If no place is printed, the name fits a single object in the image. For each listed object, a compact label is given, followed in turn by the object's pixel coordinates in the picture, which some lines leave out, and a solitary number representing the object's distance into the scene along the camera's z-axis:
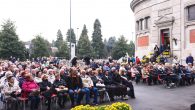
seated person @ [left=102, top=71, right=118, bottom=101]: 8.65
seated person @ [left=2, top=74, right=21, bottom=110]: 6.91
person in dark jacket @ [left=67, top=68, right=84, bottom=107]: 7.82
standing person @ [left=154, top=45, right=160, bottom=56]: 18.75
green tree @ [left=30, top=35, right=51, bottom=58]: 38.55
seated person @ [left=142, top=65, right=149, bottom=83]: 12.56
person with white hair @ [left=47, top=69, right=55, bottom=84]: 8.26
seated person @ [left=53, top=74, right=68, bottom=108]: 7.57
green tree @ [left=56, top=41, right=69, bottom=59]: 44.38
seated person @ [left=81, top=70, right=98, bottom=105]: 8.05
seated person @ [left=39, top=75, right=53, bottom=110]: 7.31
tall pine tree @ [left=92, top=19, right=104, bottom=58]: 48.24
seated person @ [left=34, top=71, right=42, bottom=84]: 7.99
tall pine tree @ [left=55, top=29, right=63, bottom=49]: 65.04
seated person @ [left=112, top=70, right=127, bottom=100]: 8.81
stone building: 17.22
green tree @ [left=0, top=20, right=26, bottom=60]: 31.60
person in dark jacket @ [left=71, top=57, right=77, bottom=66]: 16.06
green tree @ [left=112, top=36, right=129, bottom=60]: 42.08
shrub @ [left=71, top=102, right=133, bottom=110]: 3.10
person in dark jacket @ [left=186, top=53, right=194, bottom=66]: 15.57
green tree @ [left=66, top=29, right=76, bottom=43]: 57.46
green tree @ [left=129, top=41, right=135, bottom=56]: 45.44
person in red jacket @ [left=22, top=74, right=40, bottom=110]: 7.17
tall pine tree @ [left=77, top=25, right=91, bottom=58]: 43.25
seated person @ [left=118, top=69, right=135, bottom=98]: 9.09
